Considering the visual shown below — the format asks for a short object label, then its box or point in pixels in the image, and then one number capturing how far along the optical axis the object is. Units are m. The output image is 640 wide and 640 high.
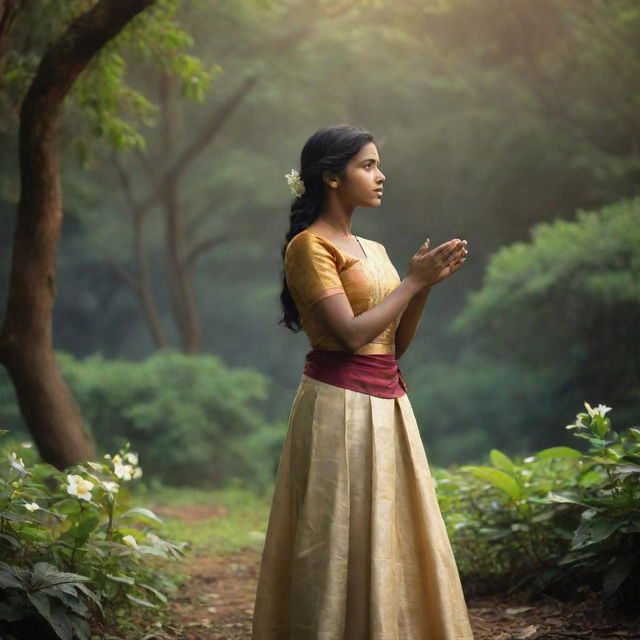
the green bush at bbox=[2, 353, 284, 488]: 11.11
